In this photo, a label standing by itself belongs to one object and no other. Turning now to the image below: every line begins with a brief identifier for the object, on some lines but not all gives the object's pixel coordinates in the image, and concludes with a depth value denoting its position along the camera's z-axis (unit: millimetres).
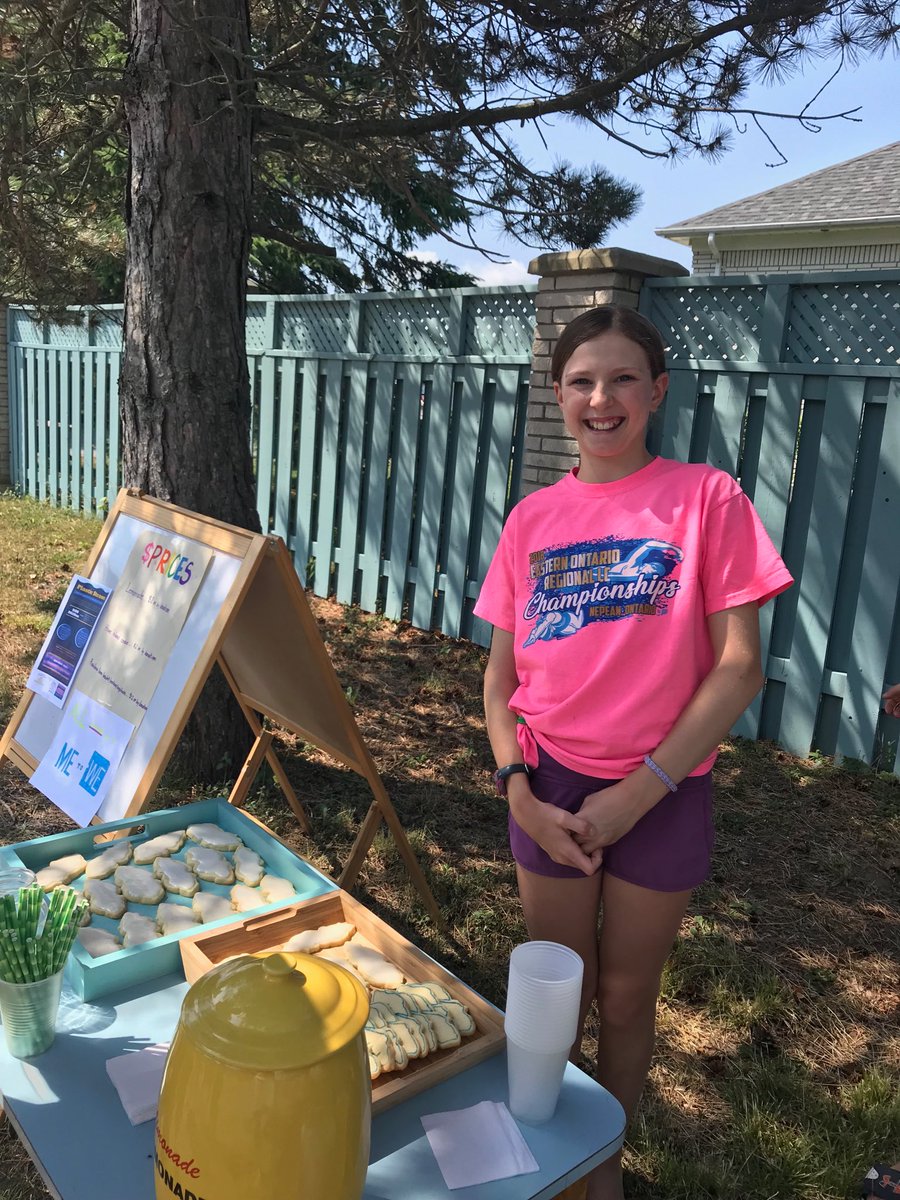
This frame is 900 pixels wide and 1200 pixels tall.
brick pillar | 4855
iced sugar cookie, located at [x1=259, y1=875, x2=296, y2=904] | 2197
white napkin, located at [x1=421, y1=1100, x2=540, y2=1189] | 1357
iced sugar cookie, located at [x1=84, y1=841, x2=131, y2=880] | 2244
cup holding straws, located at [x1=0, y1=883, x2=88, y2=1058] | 1518
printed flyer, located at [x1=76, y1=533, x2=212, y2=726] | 2527
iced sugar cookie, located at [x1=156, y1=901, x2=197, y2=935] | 2039
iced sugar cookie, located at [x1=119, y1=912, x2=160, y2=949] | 1956
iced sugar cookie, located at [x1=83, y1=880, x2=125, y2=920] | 2088
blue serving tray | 1771
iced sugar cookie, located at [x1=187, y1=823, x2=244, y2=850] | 2402
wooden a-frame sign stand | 2389
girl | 1682
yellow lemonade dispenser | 1004
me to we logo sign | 2523
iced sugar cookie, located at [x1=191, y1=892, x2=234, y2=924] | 2100
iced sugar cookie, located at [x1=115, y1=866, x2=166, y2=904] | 2160
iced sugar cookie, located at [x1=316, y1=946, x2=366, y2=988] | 1885
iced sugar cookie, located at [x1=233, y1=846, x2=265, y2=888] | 2262
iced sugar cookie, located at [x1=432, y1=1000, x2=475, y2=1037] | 1675
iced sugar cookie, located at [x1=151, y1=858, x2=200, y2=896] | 2207
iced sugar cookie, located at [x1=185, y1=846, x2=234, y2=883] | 2258
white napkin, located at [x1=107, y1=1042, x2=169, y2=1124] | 1443
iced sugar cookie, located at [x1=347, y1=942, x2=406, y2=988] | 1838
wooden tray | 1541
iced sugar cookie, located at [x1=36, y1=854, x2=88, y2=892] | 2180
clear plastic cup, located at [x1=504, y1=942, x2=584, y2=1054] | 1366
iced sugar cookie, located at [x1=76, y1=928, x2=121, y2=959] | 1898
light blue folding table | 1328
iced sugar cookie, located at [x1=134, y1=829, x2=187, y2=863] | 2326
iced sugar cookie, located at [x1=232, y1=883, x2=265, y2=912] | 2131
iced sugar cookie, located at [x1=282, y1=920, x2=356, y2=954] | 1922
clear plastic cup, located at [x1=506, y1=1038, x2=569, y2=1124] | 1413
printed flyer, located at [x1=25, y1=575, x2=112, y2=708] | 2846
